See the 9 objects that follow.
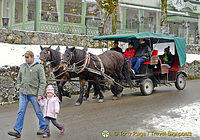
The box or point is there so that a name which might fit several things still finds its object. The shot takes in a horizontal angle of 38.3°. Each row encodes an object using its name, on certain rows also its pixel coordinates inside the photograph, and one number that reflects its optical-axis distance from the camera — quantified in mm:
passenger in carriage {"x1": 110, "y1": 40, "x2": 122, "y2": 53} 12672
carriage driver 11771
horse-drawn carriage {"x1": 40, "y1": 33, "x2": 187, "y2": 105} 9820
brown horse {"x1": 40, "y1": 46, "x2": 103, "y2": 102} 10031
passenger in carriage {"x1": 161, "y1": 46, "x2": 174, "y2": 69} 13344
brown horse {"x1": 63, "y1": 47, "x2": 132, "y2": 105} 9680
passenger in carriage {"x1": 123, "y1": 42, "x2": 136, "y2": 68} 12133
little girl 6188
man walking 6281
